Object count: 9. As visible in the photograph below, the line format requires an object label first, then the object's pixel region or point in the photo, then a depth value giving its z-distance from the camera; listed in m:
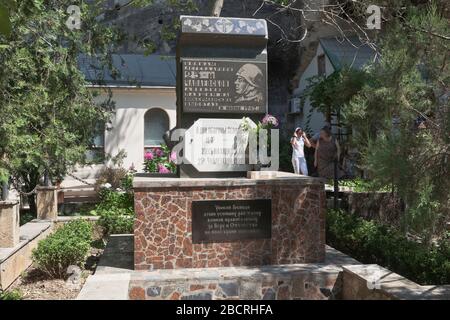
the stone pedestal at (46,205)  10.52
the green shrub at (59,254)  7.12
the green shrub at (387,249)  5.84
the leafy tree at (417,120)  3.92
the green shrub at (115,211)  9.85
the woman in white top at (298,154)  13.80
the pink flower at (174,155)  7.14
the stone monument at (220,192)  6.27
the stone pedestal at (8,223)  7.44
